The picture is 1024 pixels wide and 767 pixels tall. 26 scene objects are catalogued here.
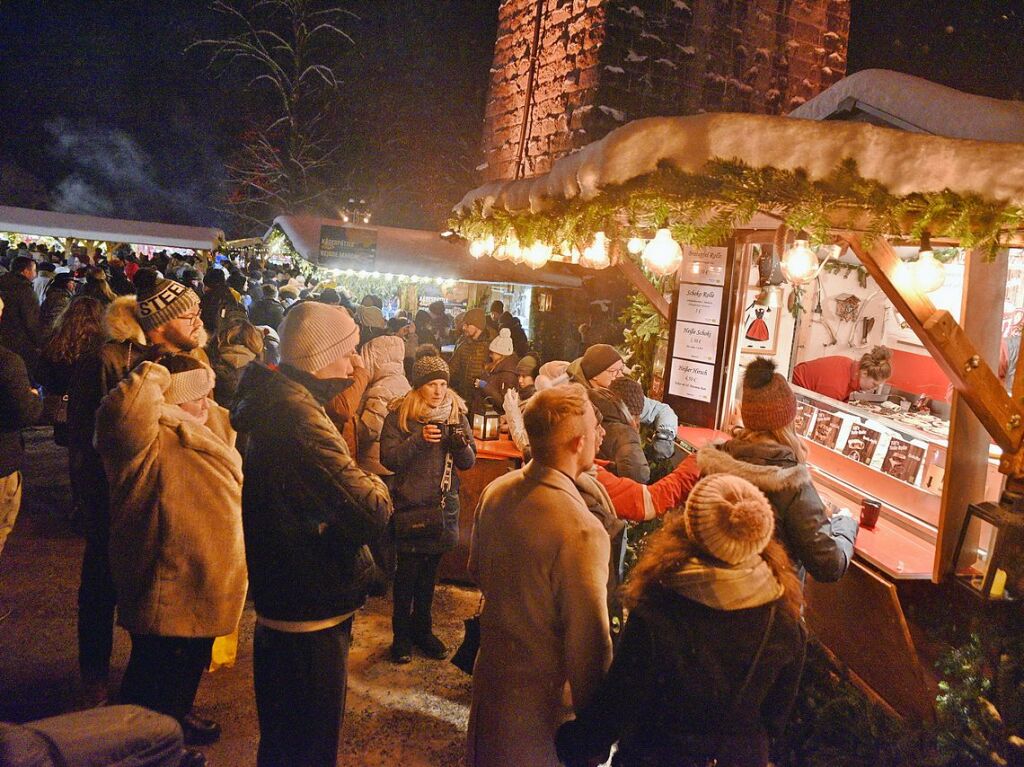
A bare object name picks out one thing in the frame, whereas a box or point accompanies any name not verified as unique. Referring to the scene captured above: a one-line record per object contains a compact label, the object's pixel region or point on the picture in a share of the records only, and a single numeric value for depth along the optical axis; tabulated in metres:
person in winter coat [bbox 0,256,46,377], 8.48
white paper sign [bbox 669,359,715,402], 6.82
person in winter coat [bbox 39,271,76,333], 9.20
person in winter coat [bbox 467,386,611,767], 2.30
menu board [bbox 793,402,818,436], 6.52
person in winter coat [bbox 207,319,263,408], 6.09
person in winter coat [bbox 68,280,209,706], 3.62
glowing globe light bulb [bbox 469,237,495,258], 6.54
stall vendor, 6.90
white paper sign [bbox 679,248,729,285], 6.55
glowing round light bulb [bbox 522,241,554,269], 5.46
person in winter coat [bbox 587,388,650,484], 4.77
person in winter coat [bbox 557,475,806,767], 2.08
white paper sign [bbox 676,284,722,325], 6.63
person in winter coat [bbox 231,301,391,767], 2.57
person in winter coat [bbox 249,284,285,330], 9.43
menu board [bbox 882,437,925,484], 4.99
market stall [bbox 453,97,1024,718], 3.14
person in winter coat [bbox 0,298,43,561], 4.10
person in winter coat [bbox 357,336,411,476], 5.17
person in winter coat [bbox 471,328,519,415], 7.88
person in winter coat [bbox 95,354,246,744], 2.97
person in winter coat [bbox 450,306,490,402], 9.26
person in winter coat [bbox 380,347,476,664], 4.41
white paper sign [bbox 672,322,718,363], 6.72
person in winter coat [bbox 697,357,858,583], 3.18
